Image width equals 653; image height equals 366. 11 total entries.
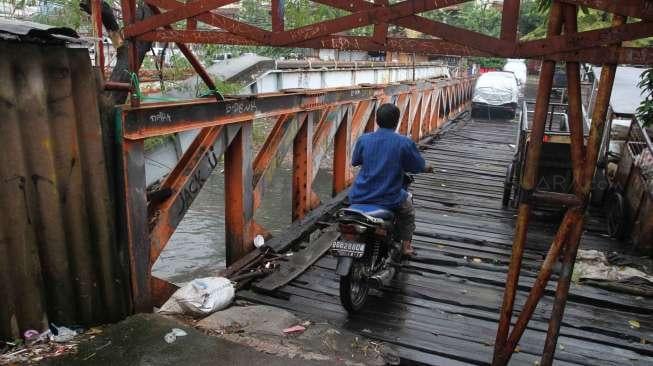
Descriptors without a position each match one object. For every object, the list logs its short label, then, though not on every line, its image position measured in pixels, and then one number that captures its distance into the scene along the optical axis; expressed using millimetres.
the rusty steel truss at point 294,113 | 2689
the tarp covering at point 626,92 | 8211
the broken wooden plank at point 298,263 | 4613
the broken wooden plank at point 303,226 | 5477
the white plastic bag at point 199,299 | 3889
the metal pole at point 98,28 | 3588
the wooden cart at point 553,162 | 6895
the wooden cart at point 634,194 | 5758
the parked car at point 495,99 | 20531
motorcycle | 3988
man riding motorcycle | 4352
